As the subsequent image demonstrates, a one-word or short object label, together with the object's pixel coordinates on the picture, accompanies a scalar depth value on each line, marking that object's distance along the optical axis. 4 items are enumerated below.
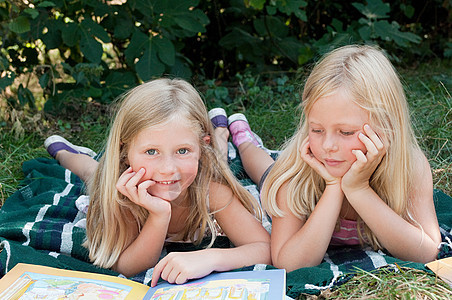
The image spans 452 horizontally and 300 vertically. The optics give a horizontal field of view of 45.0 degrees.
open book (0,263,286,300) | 1.76
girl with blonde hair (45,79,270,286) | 2.06
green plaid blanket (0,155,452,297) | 1.96
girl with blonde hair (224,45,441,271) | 1.94
